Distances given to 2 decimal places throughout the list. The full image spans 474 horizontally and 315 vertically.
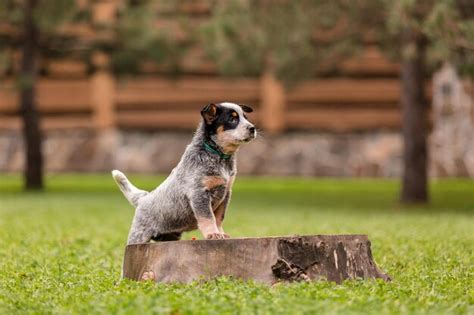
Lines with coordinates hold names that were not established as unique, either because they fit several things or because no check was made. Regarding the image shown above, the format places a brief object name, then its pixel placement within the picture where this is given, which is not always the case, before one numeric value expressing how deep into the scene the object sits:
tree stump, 6.79
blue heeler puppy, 6.93
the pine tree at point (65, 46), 21.47
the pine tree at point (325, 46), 17.78
